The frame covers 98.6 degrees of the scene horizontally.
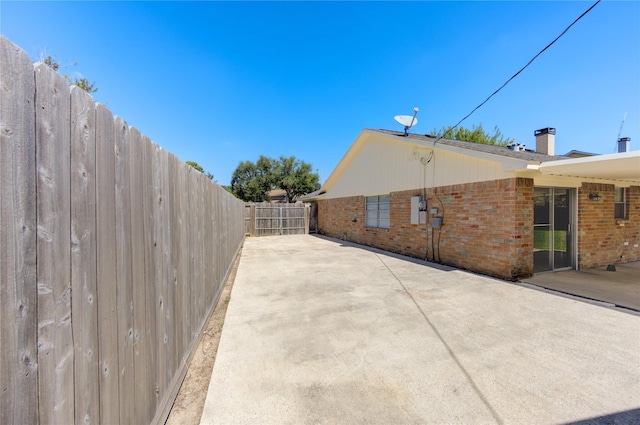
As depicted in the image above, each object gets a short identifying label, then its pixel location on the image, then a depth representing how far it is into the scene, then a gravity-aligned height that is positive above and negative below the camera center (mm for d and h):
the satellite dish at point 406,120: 8938 +2900
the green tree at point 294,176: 34094 +4205
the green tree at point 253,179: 34000 +3837
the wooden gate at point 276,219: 16594 -564
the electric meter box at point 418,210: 8336 -35
